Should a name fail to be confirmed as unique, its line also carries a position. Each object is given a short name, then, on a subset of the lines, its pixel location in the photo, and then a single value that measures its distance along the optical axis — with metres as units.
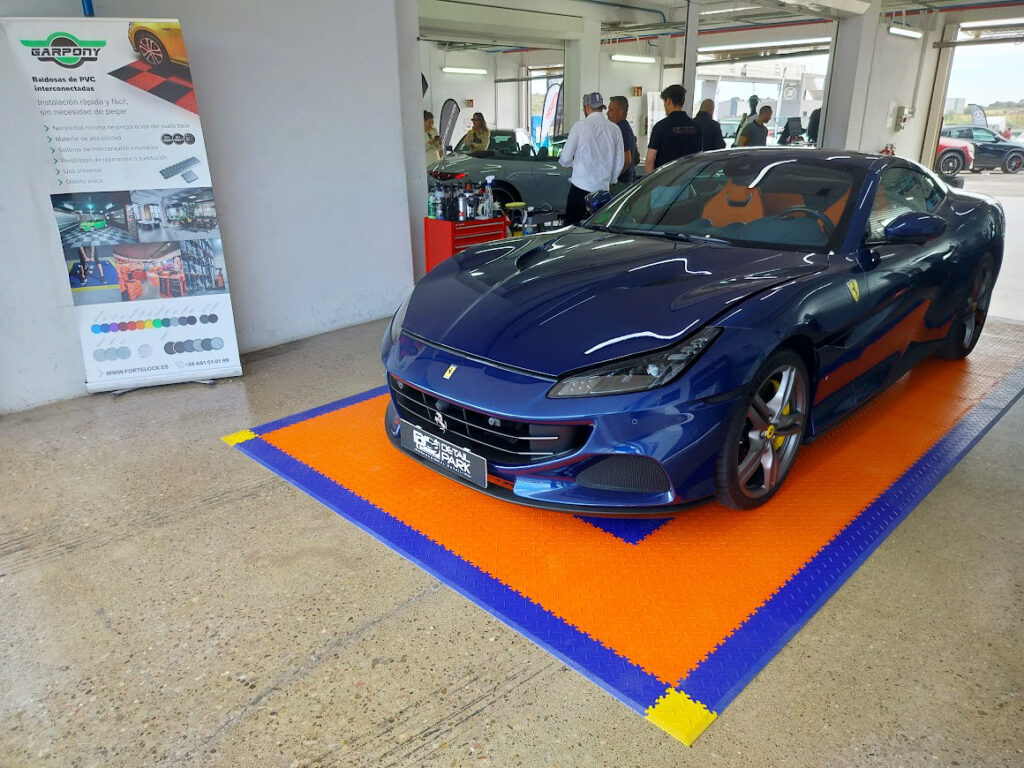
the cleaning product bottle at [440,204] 5.26
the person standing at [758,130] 10.43
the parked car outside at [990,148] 17.02
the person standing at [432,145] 9.30
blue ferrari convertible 2.13
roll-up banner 3.39
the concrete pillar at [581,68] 12.47
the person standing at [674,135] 6.42
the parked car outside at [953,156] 16.14
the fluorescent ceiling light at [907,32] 11.50
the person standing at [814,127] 11.77
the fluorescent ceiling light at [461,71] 20.20
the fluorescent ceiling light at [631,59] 15.33
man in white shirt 6.18
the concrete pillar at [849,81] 10.44
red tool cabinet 5.16
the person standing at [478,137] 9.69
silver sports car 8.95
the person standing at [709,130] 6.97
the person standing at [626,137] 6.54
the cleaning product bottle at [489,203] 5.32
